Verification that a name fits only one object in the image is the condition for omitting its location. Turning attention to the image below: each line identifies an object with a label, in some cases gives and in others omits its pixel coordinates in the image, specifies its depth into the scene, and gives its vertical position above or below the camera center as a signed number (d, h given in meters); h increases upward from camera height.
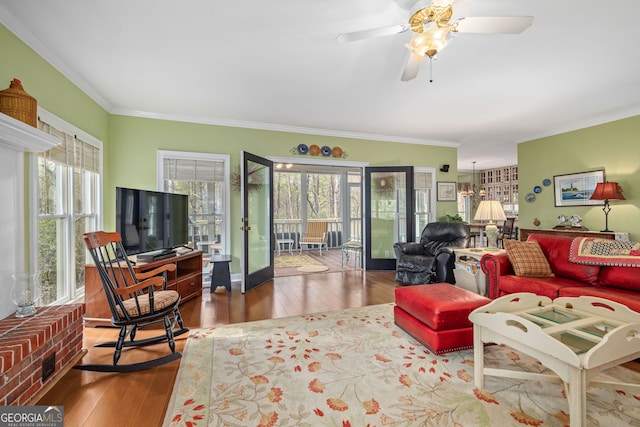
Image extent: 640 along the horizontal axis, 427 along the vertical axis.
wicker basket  1.94 +0.77
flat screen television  3.02 -0.06
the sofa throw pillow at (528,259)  2.95 -0.48
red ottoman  2.20 -0.82
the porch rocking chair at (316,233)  7.48 -0.51
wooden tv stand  2.94 -0.77
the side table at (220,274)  4.07 -0.83
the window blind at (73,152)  2.73 +0.70
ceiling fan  1.78 +1.21
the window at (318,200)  8.24 +0.42
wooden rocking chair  2.08 -0.73
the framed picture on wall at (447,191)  6.18 +0.47
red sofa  2.39 -0.63
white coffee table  1.37 -0.69
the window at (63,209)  2.71 +0.07
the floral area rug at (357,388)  1.60 -1.12
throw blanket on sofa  2.46 -0.36
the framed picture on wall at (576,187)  4.90 +0.44
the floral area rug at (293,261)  6.25 -1.07
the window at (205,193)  4.38 +0.34
